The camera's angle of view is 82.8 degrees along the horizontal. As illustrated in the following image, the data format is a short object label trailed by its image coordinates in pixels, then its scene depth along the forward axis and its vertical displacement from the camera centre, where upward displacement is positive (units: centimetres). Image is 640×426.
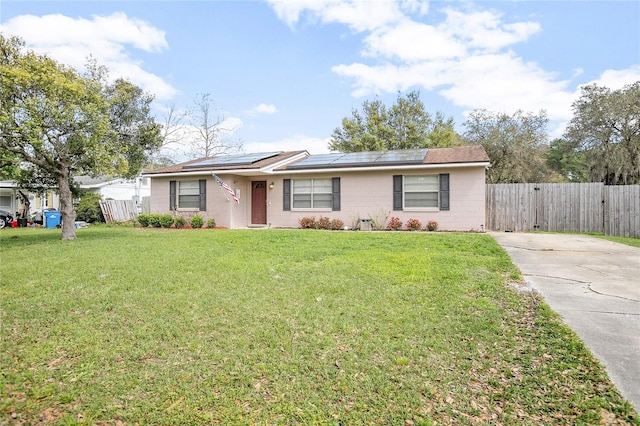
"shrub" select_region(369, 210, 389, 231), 1349 -32
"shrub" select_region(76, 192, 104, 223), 1962 +6
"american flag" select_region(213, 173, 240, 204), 1432 +98
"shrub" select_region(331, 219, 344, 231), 1381 -53
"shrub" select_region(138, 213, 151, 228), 1566 -31
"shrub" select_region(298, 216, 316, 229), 1414 -42
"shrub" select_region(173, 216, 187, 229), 1510 -43
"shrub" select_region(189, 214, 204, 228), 1455 -38
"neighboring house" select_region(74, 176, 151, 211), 2248 +158
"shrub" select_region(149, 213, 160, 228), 1542 -35
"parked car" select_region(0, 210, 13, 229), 1938 -35
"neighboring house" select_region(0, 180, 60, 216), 2373 +80
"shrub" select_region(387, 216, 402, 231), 1316 -48
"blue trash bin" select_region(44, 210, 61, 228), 1831 -29
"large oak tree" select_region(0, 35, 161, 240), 910 +231
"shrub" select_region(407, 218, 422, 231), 1295 -51
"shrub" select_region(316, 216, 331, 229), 1391 -46
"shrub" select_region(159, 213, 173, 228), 1520 -34
